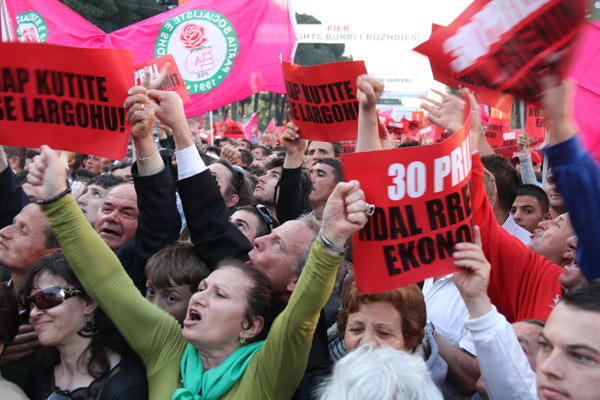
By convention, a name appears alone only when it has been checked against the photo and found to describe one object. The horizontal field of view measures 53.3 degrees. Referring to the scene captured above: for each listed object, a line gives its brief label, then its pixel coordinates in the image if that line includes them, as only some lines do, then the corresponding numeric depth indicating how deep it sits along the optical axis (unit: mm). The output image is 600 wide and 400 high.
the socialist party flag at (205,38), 7578
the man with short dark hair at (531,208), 5039
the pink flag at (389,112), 18339
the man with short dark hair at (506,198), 4562
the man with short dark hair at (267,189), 5781
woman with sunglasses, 2574
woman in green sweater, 2205
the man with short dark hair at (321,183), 5035
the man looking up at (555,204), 4426
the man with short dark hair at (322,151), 6598
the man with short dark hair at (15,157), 7355
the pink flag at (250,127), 18531
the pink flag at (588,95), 2232
